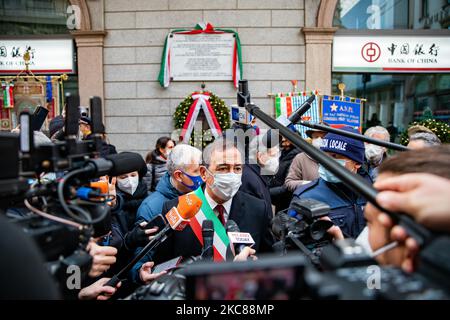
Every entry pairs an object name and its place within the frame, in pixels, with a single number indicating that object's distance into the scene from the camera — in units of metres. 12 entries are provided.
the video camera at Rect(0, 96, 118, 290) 1.18
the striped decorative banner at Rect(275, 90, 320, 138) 7.97
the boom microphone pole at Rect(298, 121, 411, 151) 1.95
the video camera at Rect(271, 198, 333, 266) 1.86
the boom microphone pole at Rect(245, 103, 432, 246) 0.83
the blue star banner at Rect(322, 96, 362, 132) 7.41
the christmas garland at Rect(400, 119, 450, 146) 5.32
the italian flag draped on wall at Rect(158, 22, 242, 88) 8.43
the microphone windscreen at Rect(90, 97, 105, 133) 1.52
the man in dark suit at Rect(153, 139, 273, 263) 2.77
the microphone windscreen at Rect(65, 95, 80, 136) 1.43
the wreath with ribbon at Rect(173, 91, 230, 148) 8.15
